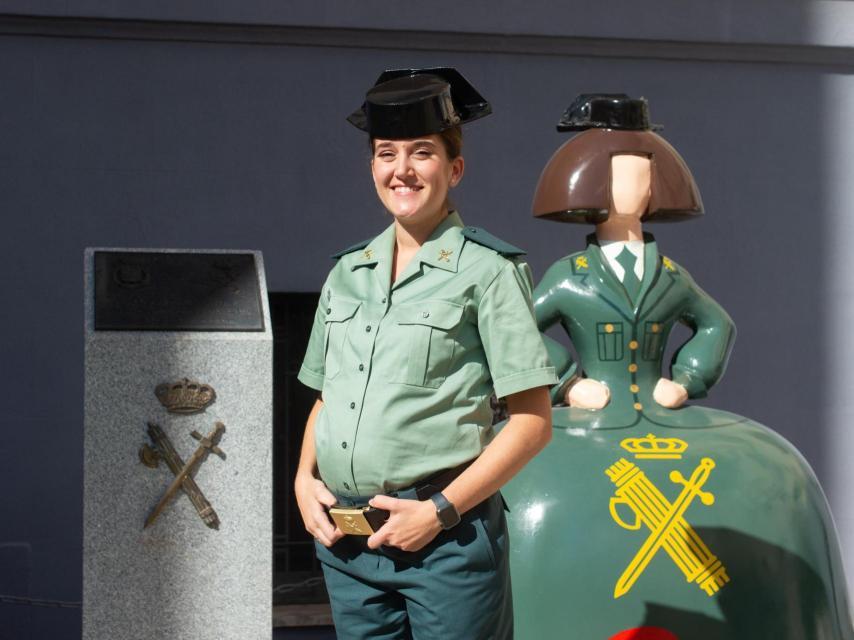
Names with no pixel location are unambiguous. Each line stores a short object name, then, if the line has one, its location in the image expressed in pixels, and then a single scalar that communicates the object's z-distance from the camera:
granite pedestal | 4.09
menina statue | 4.25
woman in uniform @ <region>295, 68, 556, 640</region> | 2.64
